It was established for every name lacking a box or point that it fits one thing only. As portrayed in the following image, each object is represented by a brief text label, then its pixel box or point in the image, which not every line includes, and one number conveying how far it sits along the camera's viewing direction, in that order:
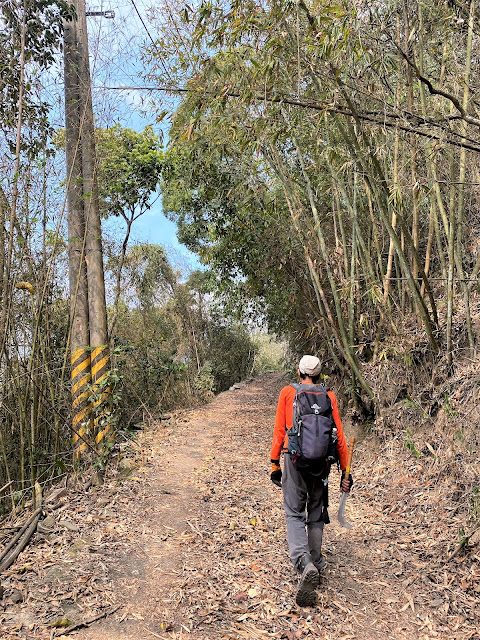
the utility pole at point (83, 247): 5.31
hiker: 2.88
